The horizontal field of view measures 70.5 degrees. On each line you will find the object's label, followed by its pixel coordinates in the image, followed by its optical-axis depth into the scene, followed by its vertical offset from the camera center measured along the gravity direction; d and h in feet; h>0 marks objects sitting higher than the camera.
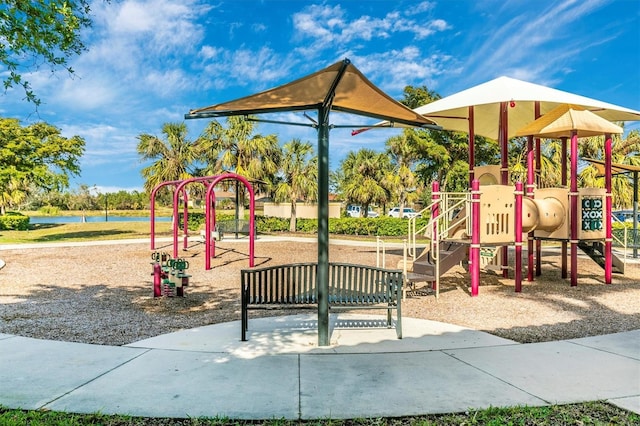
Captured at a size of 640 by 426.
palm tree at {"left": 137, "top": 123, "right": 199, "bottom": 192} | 96.22 +11.06
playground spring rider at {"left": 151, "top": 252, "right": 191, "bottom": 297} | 27.77 -4.55
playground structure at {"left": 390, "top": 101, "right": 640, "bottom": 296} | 30.32 -0.34
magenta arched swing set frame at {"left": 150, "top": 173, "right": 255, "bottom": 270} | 42.55 -0.67
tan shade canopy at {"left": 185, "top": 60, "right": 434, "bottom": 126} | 15.88 +4.18
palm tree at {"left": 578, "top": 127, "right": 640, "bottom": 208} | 98.27 +10.21
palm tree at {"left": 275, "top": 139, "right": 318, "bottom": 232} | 98.78 +6.25
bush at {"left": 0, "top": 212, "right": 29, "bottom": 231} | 103.35 -4.00
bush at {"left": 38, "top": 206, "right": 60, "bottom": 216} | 225.56 -2.96
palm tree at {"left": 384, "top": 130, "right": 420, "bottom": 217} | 116.12 +7.60
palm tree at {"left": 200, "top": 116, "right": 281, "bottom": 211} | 99.30 +11.95
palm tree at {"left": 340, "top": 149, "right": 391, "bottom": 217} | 124.57 +6.59
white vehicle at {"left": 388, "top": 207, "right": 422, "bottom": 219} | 167.08 -2.78
